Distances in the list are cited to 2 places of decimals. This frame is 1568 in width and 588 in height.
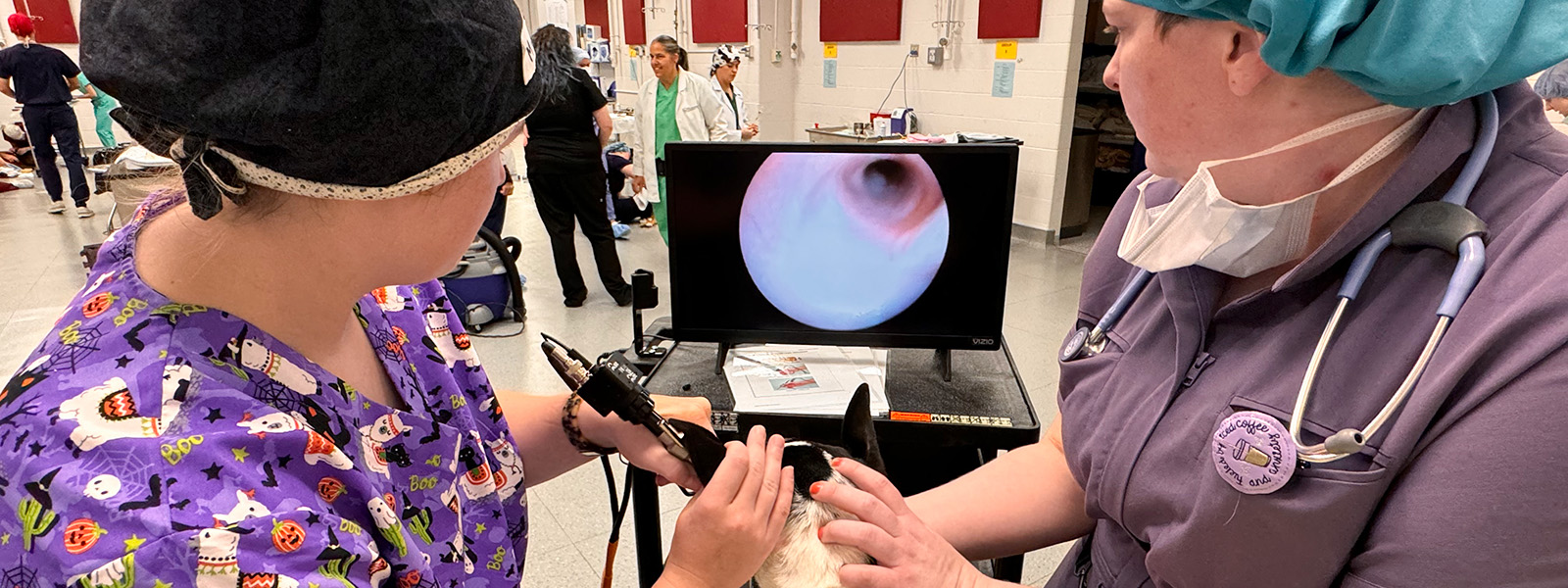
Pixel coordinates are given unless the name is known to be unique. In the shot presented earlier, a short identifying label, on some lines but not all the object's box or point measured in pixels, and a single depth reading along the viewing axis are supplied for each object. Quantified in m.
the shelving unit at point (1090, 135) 5.96
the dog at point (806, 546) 0.98
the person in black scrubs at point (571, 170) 4.25
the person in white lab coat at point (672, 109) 4.98
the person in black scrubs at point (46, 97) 6.57
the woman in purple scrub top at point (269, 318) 0.57
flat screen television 1.48
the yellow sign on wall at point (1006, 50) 5.57
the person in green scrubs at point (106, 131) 8.28
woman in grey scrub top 0.63
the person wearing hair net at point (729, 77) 5.81
